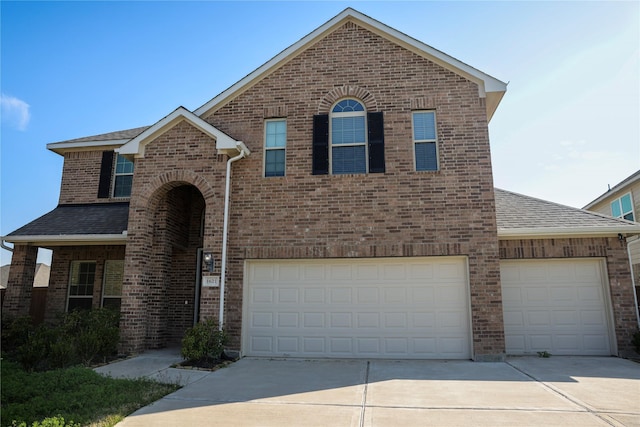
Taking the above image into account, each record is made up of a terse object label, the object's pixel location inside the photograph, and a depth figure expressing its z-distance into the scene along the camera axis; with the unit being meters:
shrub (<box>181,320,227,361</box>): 9.09
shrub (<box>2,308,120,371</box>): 8.98
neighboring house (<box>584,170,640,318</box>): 16.66
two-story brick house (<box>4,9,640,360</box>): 10.07
